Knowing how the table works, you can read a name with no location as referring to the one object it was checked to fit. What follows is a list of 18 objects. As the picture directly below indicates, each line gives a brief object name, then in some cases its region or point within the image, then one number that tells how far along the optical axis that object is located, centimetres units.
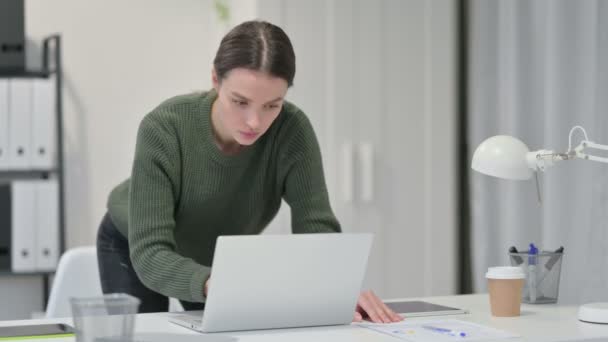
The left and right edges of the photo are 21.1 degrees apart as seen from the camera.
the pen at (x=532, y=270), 343
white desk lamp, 321
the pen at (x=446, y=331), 298
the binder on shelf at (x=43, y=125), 460
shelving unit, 462
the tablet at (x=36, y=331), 296
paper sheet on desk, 295
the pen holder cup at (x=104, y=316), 263
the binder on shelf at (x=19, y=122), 458
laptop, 295
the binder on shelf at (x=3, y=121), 457
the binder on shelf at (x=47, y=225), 461
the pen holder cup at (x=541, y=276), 343
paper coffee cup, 324
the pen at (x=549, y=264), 344
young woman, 317
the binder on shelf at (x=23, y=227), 459
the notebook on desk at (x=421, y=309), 323
